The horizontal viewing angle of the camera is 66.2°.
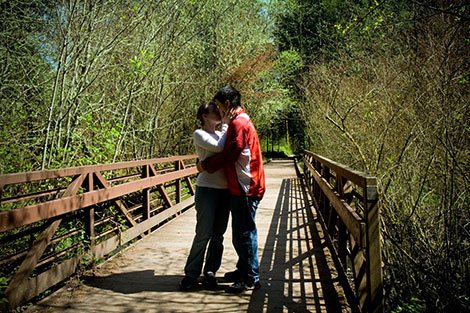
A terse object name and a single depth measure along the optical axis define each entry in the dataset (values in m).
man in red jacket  3.17
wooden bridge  2.78
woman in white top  3.29
